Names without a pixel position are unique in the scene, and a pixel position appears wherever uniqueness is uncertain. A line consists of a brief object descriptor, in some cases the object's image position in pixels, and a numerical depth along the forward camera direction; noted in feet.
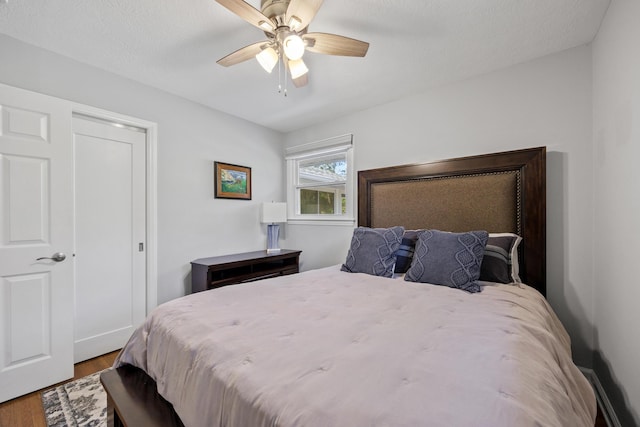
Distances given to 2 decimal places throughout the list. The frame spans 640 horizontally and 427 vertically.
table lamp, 11.93
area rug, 5.54
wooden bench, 3.78
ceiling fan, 4.85
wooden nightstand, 9.35
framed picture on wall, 10.94
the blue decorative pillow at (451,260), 6.27
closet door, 7.79
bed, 2.44
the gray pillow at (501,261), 6.61
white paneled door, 6.26
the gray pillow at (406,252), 7.86
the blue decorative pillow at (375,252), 7.68
